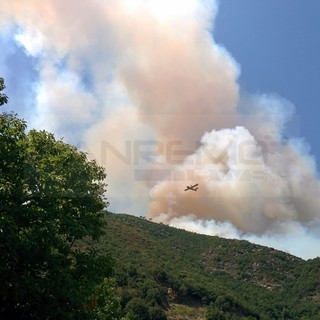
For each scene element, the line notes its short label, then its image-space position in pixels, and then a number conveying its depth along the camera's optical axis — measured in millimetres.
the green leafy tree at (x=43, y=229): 19578
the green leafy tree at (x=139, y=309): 116381
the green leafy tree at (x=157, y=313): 120662
